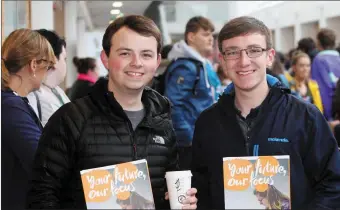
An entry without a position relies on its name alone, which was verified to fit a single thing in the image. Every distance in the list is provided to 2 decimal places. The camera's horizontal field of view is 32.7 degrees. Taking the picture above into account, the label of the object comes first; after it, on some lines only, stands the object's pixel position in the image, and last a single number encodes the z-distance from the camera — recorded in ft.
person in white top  10.37
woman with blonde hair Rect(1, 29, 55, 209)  7.59
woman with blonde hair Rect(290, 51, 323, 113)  19.20
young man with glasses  6.40
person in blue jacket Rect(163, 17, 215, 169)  13.67
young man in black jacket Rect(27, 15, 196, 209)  6.39
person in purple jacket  18.94
